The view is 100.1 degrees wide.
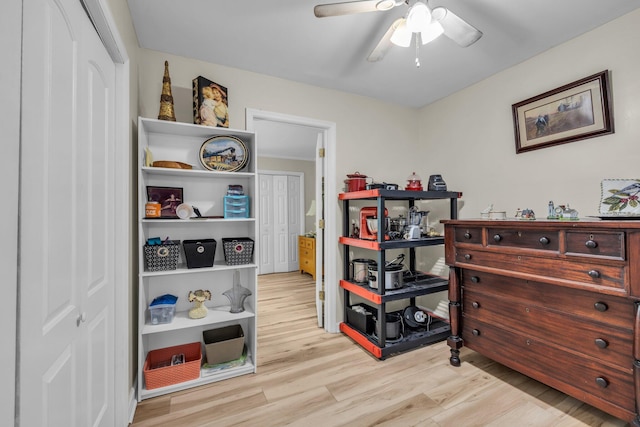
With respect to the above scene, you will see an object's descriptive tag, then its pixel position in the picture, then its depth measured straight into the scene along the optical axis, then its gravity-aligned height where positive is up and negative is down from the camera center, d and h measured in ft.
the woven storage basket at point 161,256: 5.95 -0.76
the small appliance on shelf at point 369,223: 7.99 -0.14
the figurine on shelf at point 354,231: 8.92 -0.41
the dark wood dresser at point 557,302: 4.31 -1.71
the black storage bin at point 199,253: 6.35 -0.74
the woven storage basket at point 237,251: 6.70 -0.76
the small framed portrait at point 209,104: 6.54 +2.93
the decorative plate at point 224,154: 6.85 +1.76
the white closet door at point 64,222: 2.32 +0.02
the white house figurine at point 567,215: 5.39 +0.00
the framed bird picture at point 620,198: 4.73 +0.29
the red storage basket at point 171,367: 5.87 -3.35
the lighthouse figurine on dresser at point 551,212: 5.67 +0.07
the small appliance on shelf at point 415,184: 8.41 +1.06
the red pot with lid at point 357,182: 8.72 +1.20
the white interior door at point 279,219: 18.01 +0.10
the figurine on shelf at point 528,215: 5.89 +0.01
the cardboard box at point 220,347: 6.54 -3.13
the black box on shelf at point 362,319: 8.14 -3.14
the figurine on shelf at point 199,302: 6.47 -2.00
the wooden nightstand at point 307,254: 16.49 -2.19
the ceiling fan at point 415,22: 4.29 +3.37
